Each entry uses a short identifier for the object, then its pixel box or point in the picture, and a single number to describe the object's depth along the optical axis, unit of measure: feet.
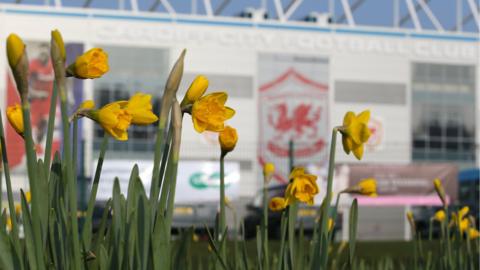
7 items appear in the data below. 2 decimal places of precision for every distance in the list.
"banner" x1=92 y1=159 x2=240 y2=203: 71.31
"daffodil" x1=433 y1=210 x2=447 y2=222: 14.73
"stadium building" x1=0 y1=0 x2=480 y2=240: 146.92
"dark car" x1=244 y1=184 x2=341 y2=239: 54.75
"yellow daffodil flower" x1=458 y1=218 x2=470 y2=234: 14.24
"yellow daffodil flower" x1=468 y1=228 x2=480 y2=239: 15.74
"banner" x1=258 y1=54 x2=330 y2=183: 150.30
